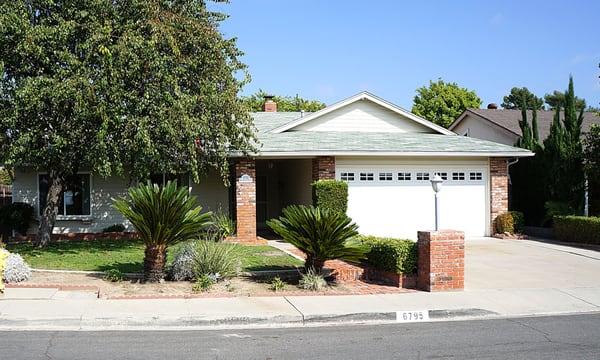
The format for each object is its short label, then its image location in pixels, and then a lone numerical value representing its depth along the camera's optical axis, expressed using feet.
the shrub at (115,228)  64.85
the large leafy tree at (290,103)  171.42
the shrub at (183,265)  38.24
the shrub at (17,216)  63.10
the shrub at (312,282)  37.22
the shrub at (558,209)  66.90
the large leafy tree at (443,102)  157.69
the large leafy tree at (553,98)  223.24
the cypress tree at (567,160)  67.62
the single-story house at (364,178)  61.41
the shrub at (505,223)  65.82
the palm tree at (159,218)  36.35
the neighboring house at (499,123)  96.27
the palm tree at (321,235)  36.99
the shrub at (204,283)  35.95
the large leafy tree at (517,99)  231.71
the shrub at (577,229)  59.72
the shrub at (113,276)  38.07
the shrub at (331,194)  58.08
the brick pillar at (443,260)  37.37
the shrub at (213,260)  38.14
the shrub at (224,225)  58.13
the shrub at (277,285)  36.80
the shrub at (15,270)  36.92
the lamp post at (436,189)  38.40
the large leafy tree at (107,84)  42.39
